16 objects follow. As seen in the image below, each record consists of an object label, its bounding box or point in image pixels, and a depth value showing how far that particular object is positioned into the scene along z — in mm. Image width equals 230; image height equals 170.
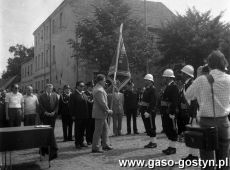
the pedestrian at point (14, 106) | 11961
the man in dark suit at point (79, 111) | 9961
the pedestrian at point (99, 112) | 9055
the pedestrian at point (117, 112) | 12812
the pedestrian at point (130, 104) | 13598
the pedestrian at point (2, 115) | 12781
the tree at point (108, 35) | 24578
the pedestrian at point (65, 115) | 11664
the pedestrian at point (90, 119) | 10648
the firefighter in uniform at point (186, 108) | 7781
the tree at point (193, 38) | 26844
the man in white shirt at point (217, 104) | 4613
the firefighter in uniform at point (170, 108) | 8117
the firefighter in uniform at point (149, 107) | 9359
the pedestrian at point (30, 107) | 11320
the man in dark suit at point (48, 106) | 10945
